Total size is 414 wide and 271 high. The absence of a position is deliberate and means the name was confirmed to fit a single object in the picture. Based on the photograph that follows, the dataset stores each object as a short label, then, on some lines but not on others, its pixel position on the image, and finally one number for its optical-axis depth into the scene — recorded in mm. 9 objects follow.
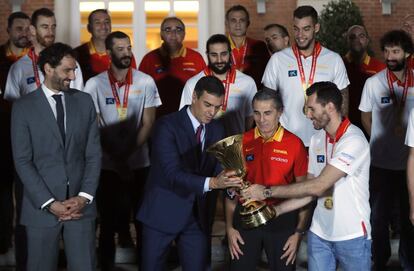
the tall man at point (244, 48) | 7219
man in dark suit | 4953
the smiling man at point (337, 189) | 4730
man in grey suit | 5039
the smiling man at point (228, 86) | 6359
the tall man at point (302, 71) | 6324
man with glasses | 7211
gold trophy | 4613
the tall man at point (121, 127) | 6250
